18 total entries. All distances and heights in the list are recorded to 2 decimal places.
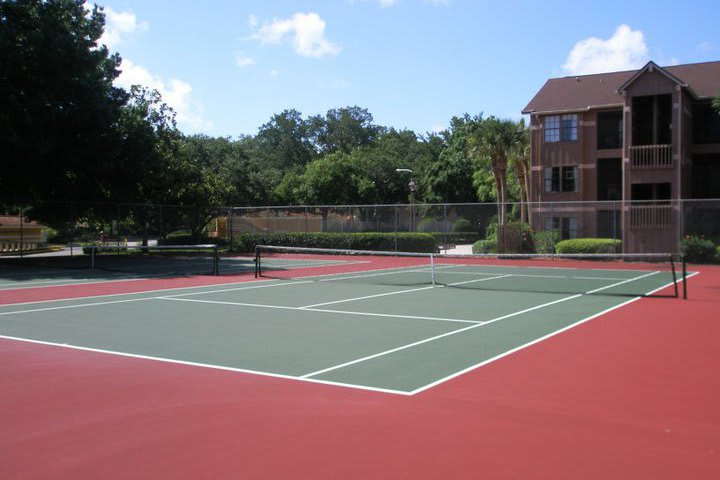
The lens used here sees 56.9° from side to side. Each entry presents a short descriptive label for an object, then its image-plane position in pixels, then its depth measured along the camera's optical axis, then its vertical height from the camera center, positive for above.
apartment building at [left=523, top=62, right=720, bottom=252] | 32.78 +3.80
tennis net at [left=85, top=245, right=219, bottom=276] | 26.70 -1.85
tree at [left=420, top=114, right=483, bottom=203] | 62.22 +4.49
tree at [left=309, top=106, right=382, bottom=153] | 106.62 +15.23
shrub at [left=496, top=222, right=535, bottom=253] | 34.03 -0.84
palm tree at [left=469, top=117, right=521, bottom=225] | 40.66 +4.95
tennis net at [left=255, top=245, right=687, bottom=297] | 19.72 -1.92
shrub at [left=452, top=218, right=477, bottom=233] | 37.53 -0.24
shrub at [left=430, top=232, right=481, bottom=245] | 37.31 -0.86
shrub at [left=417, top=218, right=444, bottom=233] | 38.66 -0.22
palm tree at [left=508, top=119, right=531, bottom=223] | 41.22 +4.00
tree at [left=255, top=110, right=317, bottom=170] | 104.50 +13.53
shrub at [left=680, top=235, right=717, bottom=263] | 28.80 -1.30
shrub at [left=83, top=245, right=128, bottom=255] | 35.05 -1.48
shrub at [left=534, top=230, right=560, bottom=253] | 33.88 -1.01
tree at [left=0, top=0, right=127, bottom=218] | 28.30 +5.74
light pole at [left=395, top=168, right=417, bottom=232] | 38.66 +0.22
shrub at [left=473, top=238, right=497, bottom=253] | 35.19 -1.29
